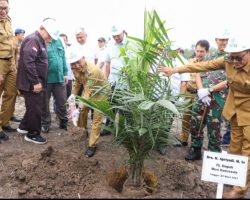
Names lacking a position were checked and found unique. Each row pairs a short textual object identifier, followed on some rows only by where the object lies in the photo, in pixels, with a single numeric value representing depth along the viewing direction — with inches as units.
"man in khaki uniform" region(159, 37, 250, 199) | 90.0
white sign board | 76.4
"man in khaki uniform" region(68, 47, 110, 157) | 112.9
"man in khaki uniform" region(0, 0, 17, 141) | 125.3
